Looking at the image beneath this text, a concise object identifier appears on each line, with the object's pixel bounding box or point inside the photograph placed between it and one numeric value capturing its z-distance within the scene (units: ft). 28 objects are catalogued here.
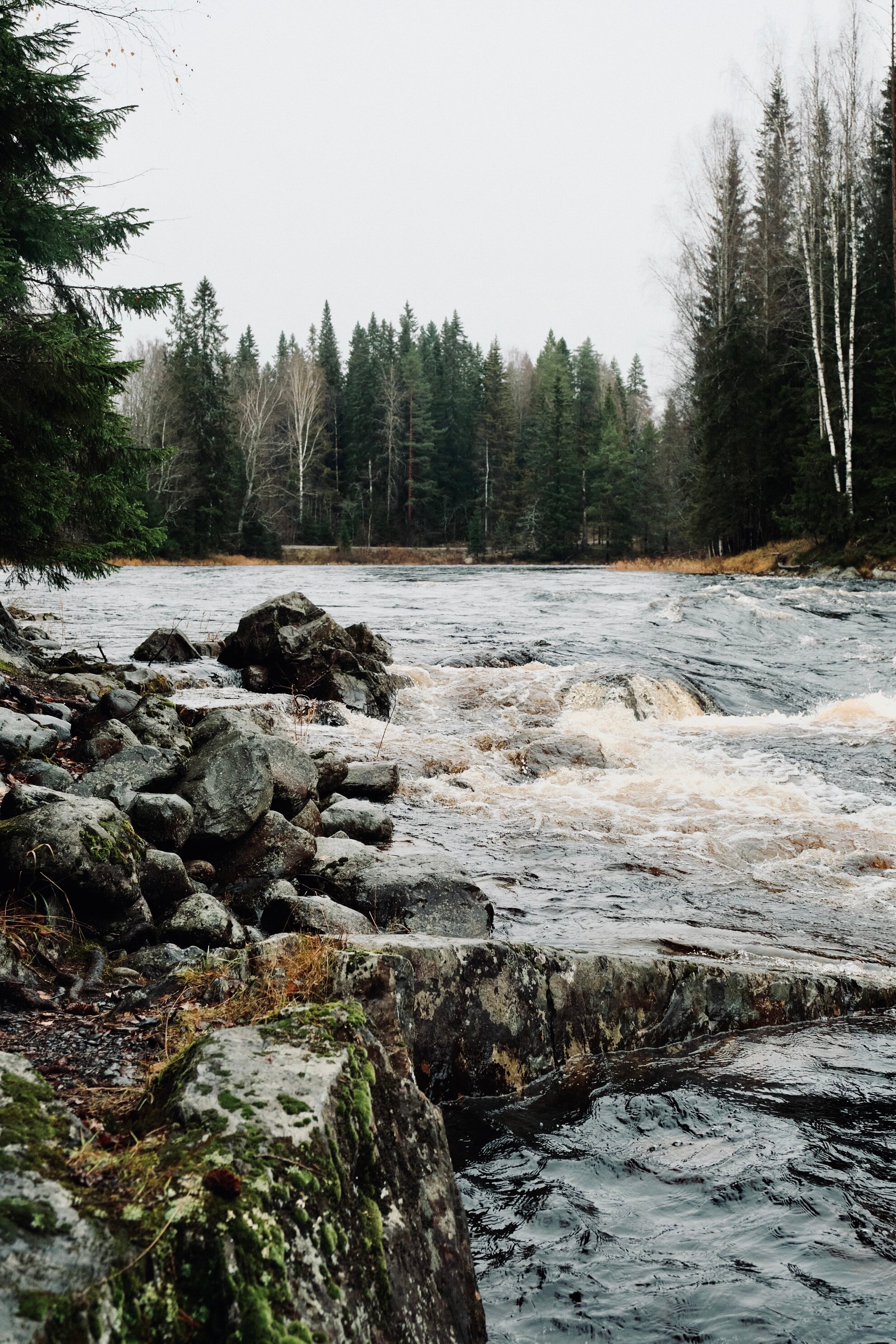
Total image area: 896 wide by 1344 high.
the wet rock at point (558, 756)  28.73
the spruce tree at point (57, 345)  21.42
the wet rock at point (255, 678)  36.32
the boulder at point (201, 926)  13.41
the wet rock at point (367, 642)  40.24
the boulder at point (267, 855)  16.94
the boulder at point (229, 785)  17.26
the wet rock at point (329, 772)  24.18
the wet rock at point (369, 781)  25.34
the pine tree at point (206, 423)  157.28
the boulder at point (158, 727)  21.90
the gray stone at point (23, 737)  17.95
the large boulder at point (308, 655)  35.68
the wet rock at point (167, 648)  40.34
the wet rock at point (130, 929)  12.62
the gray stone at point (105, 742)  19.30
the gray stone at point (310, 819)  19.83
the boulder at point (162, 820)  16.46
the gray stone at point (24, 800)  13.04
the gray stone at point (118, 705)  23.11
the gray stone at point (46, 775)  16.39
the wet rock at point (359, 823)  21.29
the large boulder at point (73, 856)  12.12
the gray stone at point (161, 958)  11.94
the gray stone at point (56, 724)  20.54
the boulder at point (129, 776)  16.87
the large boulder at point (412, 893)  15.81
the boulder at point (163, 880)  14.11
